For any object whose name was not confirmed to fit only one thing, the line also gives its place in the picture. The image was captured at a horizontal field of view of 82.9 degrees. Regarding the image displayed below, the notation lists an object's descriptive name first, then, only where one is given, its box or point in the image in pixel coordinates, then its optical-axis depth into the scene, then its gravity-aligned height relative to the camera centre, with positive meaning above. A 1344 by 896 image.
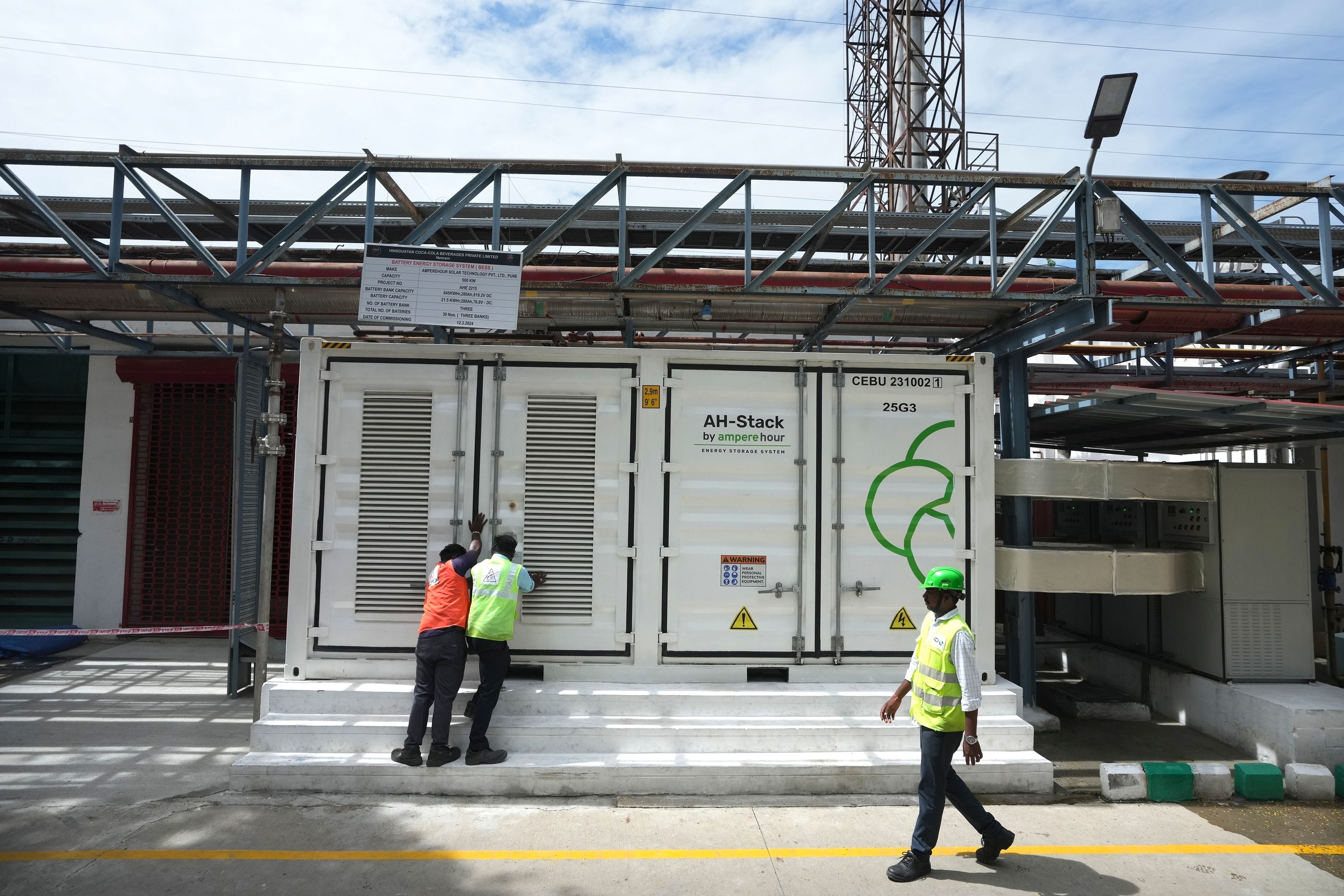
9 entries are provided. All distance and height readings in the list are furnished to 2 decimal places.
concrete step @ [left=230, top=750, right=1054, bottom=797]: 5.44 -2.01
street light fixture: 5.61 +2.98
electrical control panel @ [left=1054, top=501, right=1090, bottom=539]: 9.12 -0.19
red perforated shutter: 10.15 -0.23
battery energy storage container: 6.09 -0.03
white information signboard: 6.01 +1.63
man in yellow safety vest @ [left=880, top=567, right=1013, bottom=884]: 4.30 -1.20
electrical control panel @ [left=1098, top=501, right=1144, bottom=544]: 7.95 -0.17
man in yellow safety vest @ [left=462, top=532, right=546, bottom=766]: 5.46 -1.01
